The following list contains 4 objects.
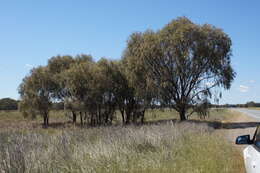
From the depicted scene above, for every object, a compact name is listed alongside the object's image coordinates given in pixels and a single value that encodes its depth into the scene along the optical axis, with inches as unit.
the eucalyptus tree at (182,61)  924.0
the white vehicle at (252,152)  125.3
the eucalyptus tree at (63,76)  1040.8
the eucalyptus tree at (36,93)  1226.1
